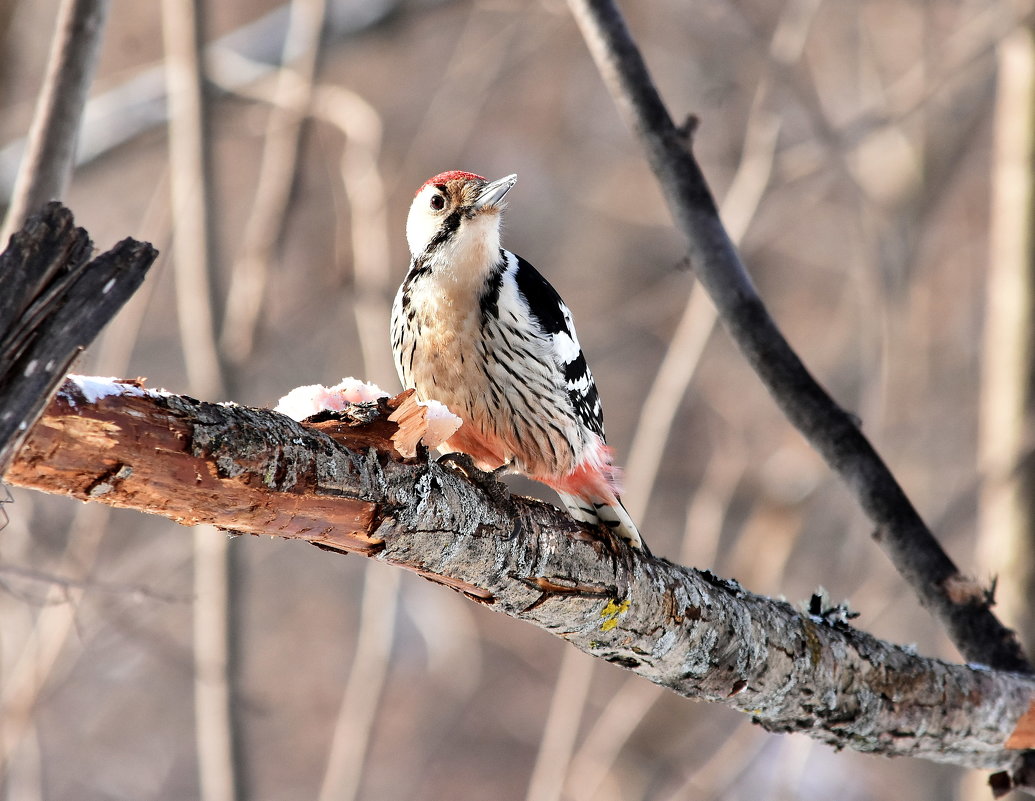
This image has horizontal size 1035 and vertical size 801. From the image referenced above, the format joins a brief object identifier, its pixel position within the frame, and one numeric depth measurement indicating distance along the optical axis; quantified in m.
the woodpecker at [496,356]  5.56
